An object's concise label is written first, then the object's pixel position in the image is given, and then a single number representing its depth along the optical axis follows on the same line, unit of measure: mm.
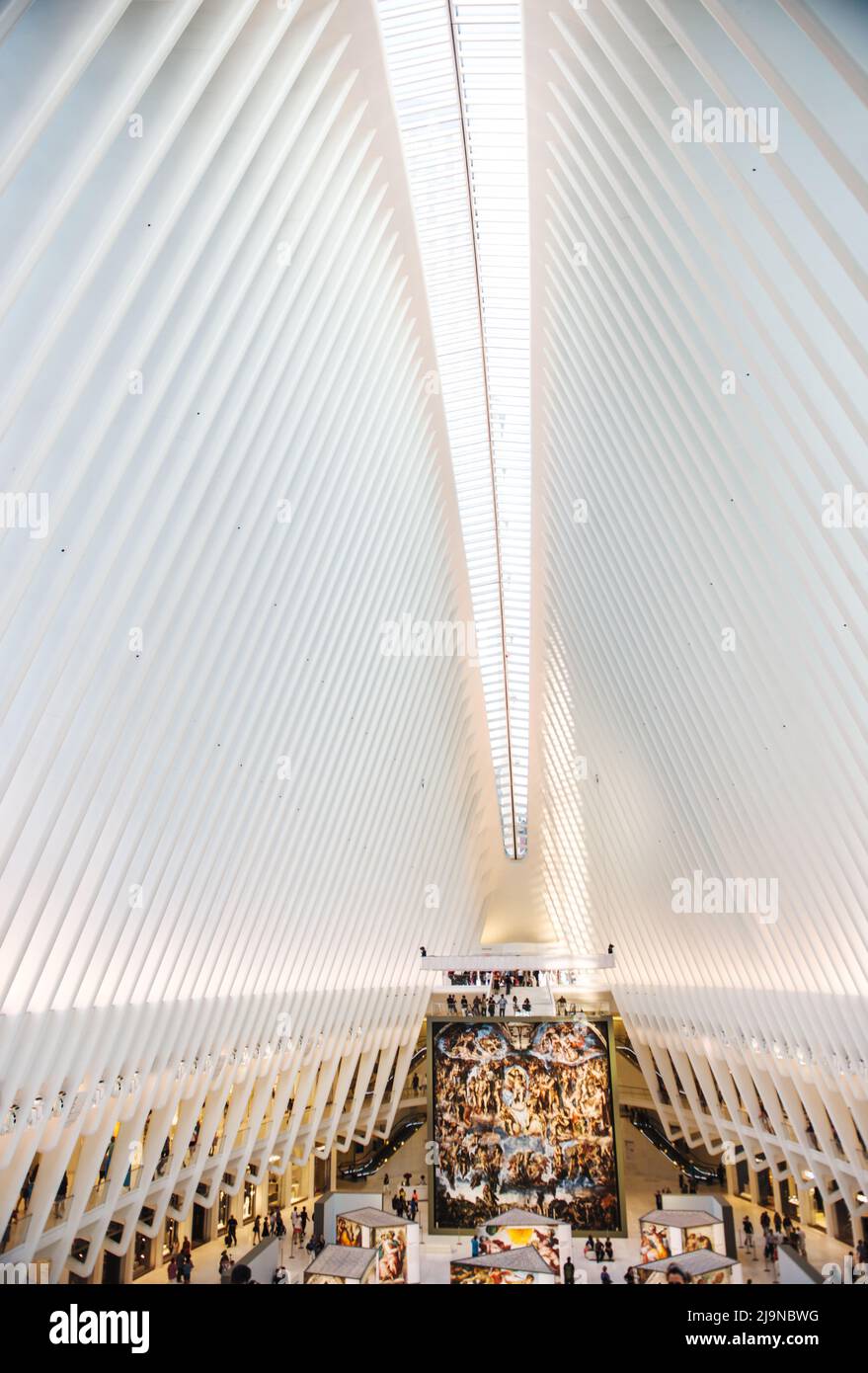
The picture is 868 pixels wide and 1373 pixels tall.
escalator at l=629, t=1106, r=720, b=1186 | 29203
